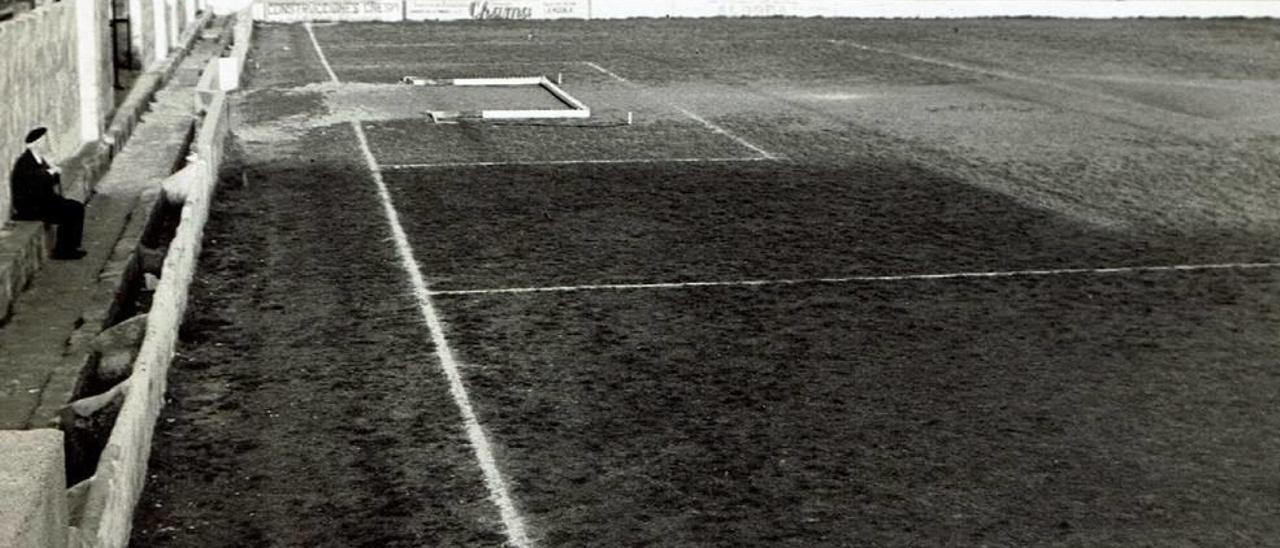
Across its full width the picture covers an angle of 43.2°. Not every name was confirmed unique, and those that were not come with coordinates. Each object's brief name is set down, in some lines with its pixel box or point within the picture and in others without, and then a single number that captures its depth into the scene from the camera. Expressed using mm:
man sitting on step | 13367
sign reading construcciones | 42750
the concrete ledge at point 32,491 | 4438
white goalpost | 22984
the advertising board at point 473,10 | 44625
